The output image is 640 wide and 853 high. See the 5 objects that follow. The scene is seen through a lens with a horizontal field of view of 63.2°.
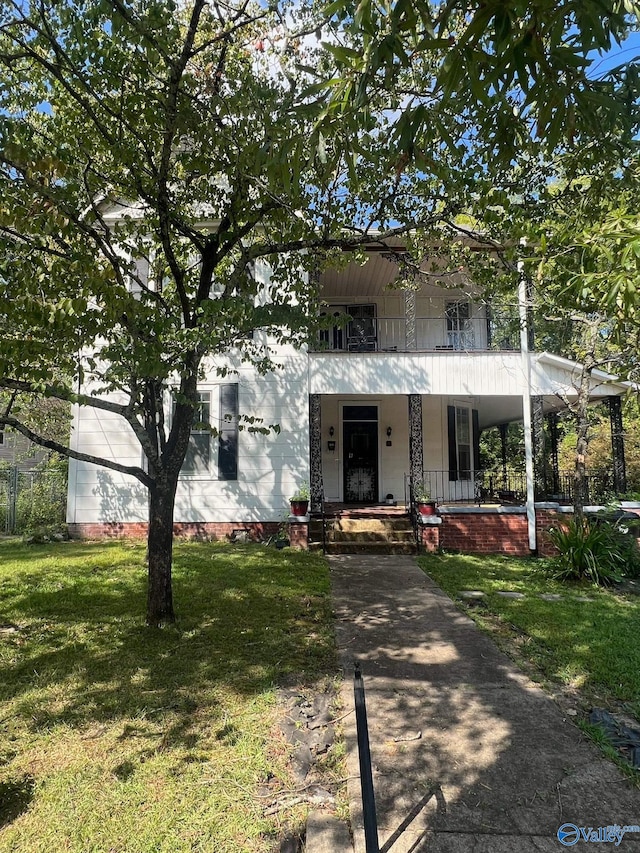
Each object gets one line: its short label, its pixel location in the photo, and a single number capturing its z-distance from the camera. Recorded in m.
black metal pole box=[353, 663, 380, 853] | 1.93
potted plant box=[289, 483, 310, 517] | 10.77
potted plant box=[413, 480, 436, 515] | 10.61
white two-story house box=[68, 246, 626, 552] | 11.20
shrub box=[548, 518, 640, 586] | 8.27
